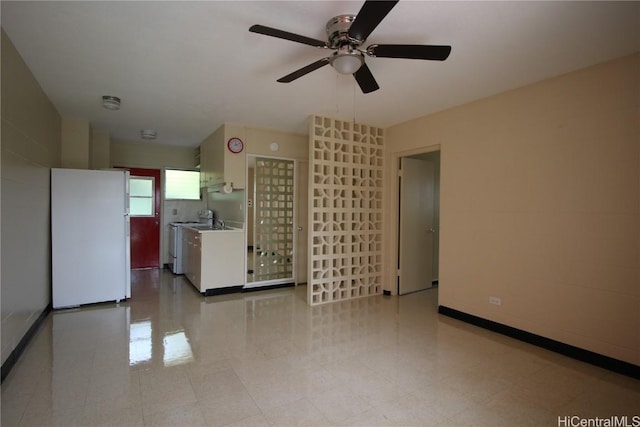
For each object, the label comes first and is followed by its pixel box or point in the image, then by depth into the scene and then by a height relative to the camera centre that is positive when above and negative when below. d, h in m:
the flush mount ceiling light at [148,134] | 5.04 +1.32
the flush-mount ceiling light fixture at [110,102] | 3.47 +1.25
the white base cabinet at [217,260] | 4.41 -0.69
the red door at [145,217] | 6.13 -0.09
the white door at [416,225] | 4.70 -0.18
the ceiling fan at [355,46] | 1.66 +1.03
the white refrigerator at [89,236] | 3.73 -0.31
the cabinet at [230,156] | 4.55 +0.86
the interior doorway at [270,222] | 4.83 -0.14
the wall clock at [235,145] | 4.57 +1.01
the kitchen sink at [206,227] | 5.13 -0.24
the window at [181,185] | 6.35 +0.59
